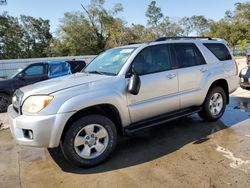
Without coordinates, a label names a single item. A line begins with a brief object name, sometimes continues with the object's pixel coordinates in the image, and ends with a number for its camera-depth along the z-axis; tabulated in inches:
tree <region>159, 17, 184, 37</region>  1704.8
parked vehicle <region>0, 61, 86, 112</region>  255.2
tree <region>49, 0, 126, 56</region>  1200.7
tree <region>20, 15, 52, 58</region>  1541.3
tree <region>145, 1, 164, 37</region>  1839.5
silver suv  106.1
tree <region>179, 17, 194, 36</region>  1937.5
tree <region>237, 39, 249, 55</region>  1245.0
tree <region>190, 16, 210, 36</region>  2168.6
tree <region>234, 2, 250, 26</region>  1518.2
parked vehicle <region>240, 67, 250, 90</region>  231.0
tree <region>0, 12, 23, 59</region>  1315.2
